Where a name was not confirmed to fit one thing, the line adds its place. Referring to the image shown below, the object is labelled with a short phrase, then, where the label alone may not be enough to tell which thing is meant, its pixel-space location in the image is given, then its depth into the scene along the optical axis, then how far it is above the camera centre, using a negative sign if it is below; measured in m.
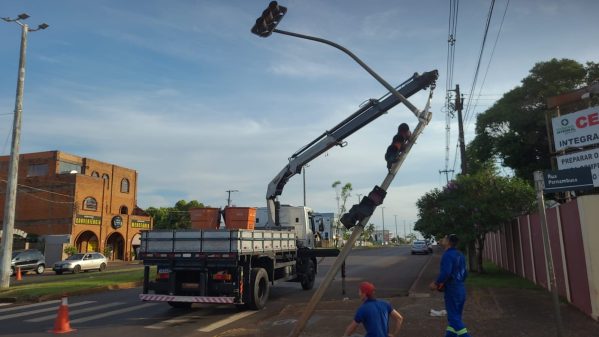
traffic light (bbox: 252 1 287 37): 9.05 +4.26
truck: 11.41 -0.30
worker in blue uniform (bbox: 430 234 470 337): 6.95 -0.57
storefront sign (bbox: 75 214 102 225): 46.16 +3.28
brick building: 46.22 +5.04
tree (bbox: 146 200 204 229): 69.50 +5.00
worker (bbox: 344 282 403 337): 5.44 -0.77
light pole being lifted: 7.87 +1.34
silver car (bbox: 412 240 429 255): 48.74 -0.17
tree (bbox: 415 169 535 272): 17.58 +1.41
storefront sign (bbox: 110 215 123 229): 50.69 +3.19
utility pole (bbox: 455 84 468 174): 22.49 +5.84
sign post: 6.89 -0.32
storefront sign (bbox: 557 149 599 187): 13.50 +2.32
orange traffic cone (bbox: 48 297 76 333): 9.66 -1.31
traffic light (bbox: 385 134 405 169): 9.04 +1.77
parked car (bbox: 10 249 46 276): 31.84 -0.39
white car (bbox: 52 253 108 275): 31.97 -0.63
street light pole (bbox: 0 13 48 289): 19.16 +3.19
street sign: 8.46 +1.15
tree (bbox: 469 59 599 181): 28.95 +8.00
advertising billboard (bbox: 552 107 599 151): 13.66 +3.25
